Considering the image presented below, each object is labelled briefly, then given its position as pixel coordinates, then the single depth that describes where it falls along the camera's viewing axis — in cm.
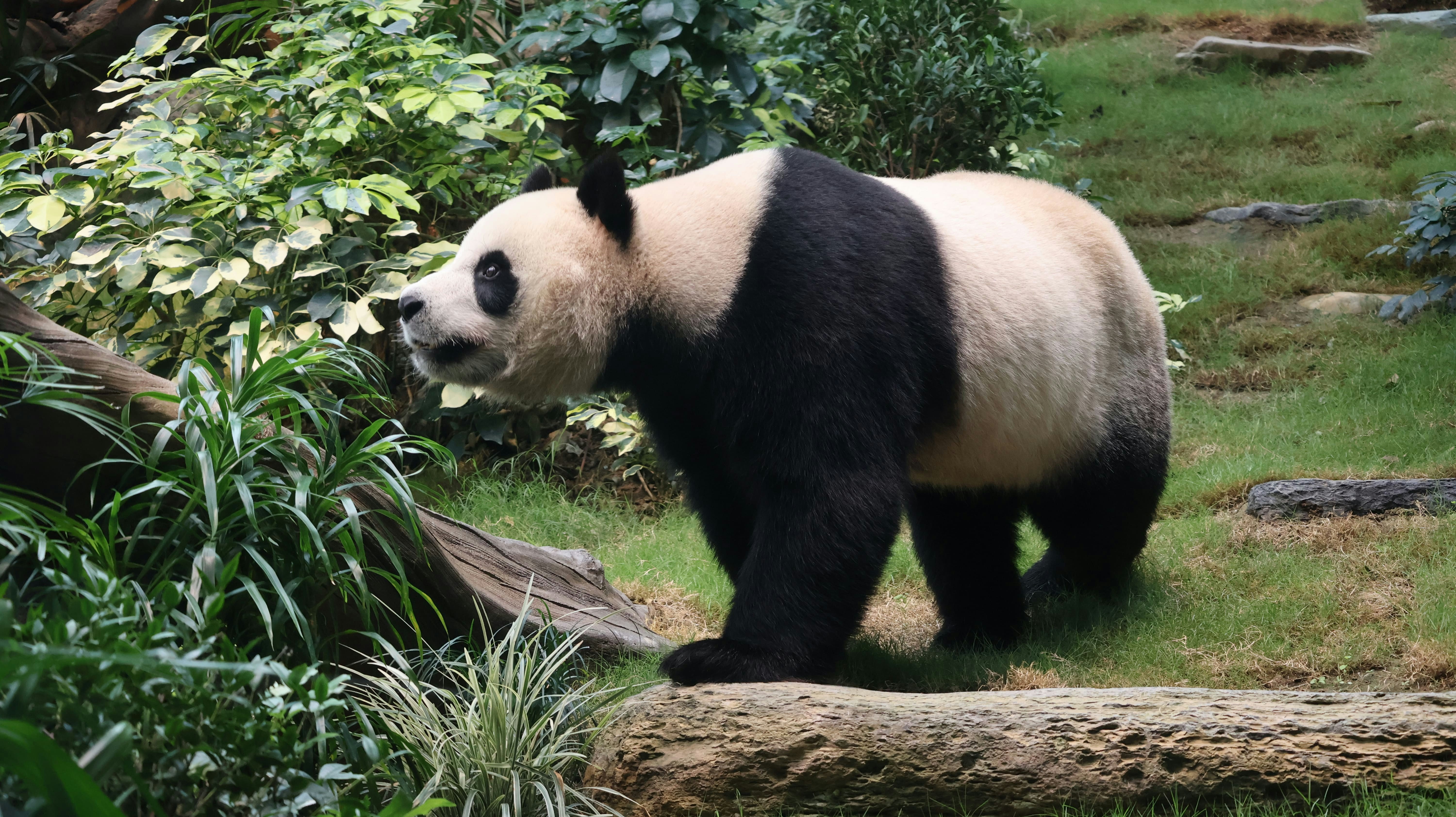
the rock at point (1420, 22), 1351
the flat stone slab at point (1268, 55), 1295
